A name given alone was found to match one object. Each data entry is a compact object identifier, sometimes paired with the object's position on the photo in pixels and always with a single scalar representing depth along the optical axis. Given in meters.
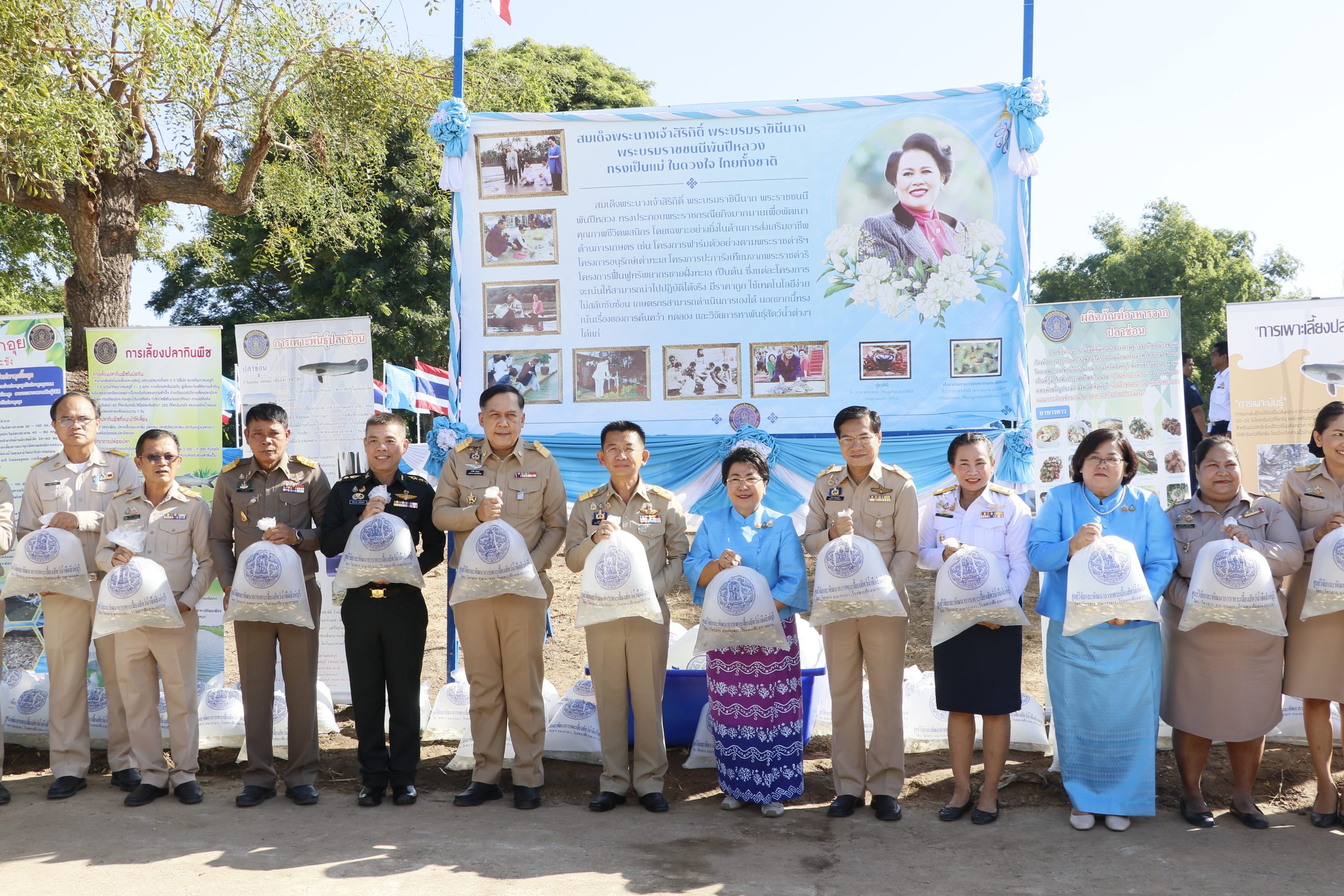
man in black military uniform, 4.04
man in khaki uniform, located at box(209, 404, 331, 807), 4.17
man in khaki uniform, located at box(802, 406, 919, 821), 3.87
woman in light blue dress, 3.69
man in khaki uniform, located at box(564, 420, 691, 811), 3.99
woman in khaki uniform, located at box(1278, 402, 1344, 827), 3.67
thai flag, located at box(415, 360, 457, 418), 14.80
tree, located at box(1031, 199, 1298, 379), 22.34
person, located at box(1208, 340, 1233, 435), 6.68
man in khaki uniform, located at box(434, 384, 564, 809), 4.06
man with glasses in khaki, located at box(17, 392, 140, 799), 4.30
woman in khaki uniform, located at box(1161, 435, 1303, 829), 3.67
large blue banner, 5.27
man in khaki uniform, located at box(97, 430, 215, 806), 4.14
